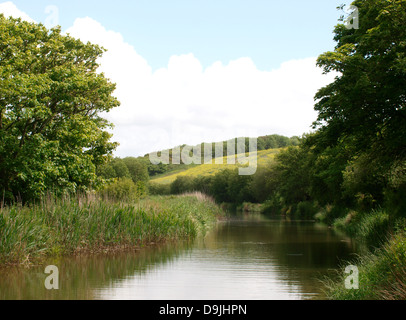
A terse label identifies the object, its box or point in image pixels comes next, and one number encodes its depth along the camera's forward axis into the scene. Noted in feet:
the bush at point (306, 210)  174.96
